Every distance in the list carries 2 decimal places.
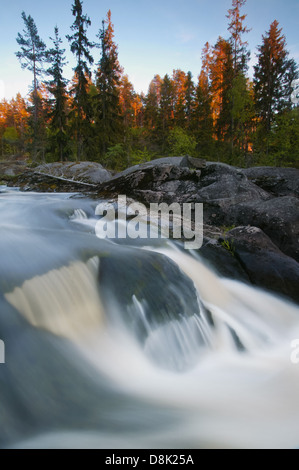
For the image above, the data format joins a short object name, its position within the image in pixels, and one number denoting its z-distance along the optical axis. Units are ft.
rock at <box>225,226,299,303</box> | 12.07
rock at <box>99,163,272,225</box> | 20.93
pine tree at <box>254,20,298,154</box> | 71.26
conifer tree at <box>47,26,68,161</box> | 64.13
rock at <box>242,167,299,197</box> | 24.23
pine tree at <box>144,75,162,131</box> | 102.09
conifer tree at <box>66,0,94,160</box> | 60.18
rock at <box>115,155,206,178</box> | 24.26
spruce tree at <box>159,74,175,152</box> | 91.45
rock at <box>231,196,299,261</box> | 14.88
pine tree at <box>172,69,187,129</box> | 91.93
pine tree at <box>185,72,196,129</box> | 90.27
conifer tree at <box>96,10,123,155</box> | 66.13
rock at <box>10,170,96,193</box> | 32.48
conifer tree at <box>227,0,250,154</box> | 71.97
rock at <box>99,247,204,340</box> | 8.26
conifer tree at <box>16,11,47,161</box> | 69.99
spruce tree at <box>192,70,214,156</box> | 76.21
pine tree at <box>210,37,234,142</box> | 76.89
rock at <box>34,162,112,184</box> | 33.83
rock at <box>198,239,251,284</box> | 12.83
